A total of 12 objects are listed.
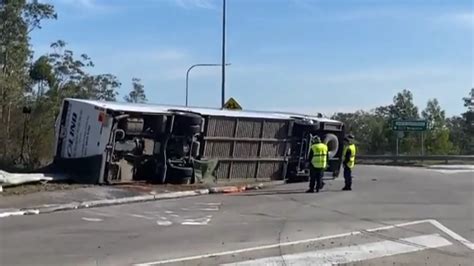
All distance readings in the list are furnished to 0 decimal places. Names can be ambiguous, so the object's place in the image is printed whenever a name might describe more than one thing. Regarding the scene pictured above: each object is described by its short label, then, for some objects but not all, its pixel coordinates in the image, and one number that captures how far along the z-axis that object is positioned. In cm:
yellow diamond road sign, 3192
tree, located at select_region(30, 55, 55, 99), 4006
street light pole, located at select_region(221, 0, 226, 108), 3597
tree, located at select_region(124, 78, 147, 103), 6578
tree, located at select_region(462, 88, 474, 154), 8388
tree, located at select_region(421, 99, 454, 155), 6488
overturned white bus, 2014
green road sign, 5031
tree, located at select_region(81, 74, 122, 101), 4391
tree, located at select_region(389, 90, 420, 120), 8306
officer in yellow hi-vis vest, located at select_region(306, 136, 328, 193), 2106
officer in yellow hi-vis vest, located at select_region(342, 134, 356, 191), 2189
